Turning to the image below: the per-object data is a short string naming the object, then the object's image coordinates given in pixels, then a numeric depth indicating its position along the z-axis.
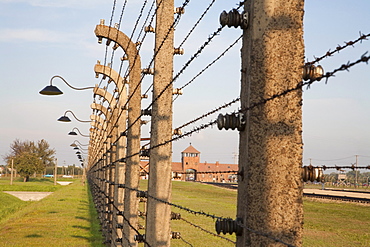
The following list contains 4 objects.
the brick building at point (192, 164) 152.50
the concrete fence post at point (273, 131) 2.41
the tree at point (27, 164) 109.12
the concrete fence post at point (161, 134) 5.15
